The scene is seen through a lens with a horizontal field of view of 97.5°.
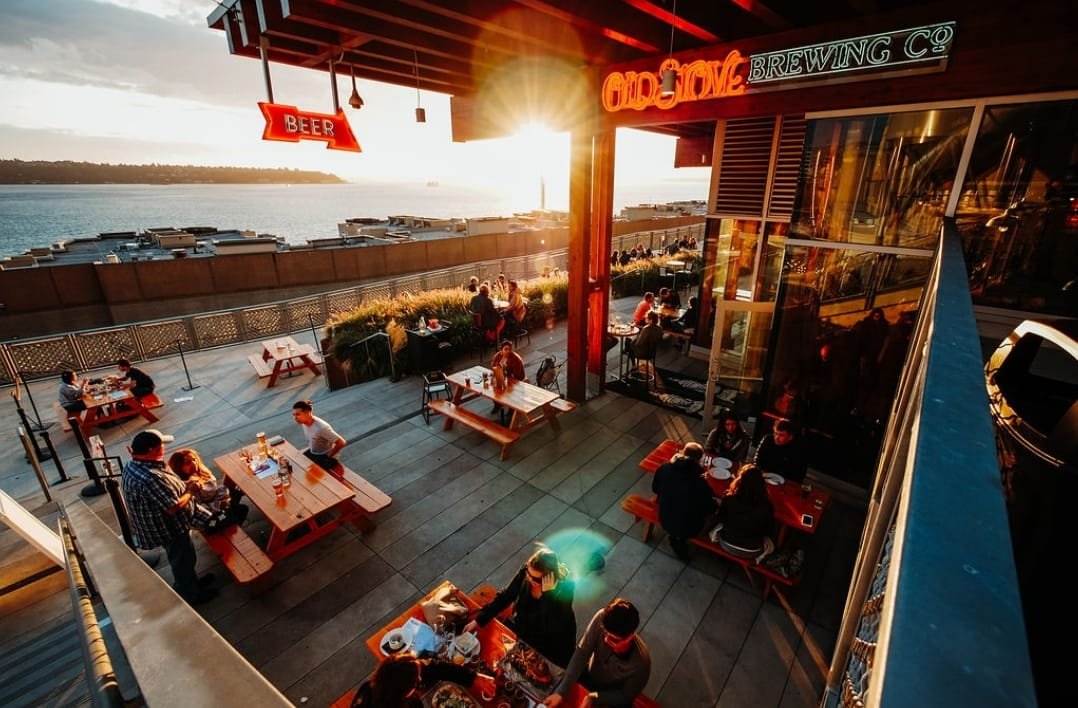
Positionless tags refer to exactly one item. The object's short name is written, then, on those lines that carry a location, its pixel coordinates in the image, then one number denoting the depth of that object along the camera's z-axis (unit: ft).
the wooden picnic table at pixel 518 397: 24.49
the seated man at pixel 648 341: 30.53
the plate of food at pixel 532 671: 10.36
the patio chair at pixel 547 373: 28.26
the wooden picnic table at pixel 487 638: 11.25
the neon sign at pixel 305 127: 20.99
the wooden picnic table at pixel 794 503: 15.97
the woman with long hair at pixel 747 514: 15.01
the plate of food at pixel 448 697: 9.64
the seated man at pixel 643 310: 36.50
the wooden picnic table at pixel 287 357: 37.55
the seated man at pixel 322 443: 20.08
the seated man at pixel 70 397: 29.04
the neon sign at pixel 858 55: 15.62
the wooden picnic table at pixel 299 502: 17.13
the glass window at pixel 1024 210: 14.64
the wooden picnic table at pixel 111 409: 29.81
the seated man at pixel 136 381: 31.40
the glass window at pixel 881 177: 16.93
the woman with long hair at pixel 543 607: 11.64
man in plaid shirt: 14.67
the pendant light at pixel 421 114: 27.58
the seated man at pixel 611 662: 10.24
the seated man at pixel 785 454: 17.88
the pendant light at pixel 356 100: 24.38
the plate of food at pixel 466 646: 11.03
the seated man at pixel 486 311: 36.50
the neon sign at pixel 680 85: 19.90
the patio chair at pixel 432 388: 28.17
